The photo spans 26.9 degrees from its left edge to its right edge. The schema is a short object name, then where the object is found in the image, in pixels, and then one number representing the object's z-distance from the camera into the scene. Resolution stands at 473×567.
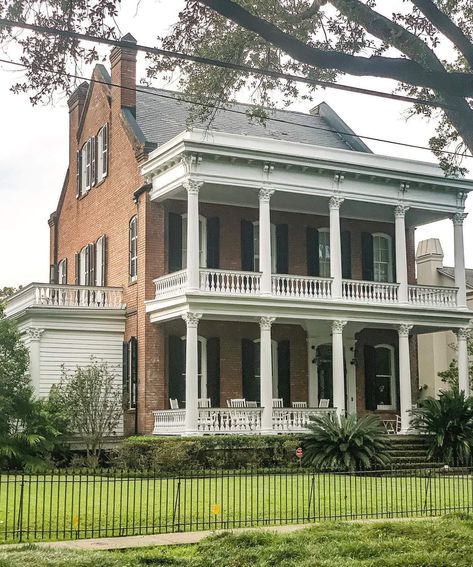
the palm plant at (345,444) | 24.66
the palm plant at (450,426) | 26.56
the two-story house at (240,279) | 27.39
